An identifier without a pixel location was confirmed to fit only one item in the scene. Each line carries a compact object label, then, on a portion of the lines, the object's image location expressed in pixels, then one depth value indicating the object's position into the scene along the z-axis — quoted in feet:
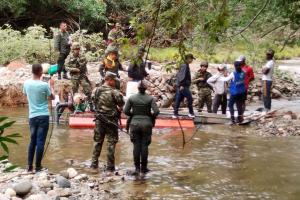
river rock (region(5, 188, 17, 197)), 24.64
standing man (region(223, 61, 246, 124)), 44.70
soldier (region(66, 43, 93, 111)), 47.08
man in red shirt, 44.93
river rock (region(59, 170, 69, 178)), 29.27
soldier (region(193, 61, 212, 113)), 46.93
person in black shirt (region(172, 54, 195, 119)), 45.42
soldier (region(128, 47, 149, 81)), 44.40
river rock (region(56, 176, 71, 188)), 26.86
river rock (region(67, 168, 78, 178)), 29.22
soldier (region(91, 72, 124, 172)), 29.99
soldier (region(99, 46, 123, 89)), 45.82
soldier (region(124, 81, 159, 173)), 29.50
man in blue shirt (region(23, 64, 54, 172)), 27.86
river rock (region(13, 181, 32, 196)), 25.07
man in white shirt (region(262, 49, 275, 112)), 45.41
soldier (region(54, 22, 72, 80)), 57.36
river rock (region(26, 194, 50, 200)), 24.50
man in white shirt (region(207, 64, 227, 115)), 46.85
